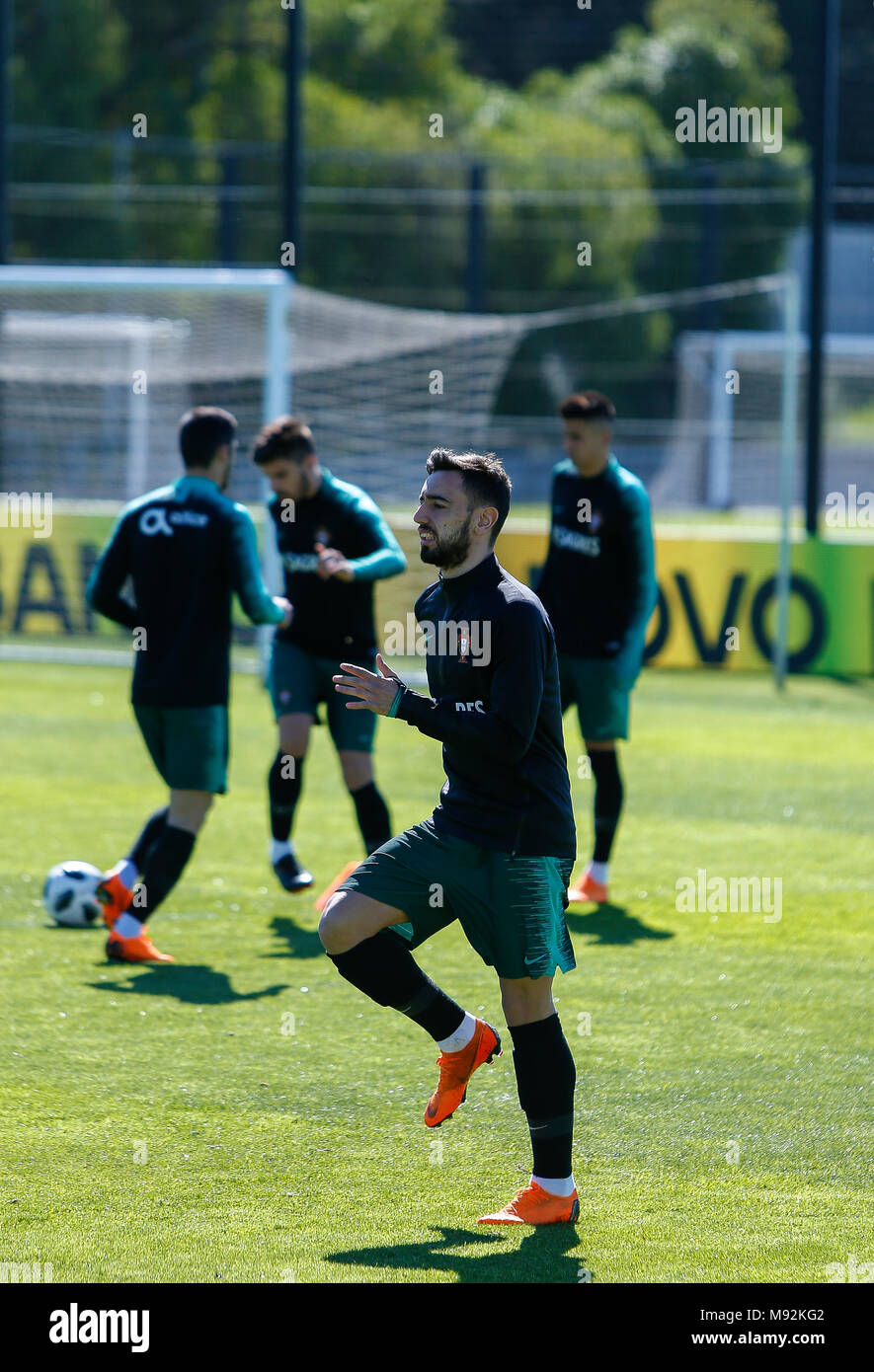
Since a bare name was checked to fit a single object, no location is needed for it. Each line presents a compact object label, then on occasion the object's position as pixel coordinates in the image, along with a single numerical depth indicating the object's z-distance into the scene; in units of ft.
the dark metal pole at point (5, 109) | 60.64
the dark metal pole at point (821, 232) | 54.70
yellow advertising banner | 51.19
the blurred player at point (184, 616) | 21.99
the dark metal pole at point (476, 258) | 102.17
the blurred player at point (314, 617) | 24.45
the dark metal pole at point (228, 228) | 97.32
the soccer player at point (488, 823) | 13.83
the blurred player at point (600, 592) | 24.82
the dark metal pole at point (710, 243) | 107.96
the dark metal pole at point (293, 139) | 54.90
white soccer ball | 23.57
